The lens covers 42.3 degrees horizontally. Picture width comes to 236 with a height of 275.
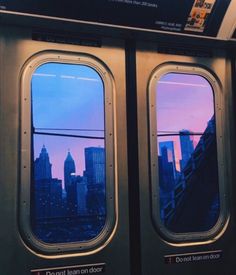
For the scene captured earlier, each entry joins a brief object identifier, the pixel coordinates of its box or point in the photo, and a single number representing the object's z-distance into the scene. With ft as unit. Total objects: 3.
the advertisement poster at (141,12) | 5.76
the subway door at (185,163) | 6.57
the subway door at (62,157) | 5.79
